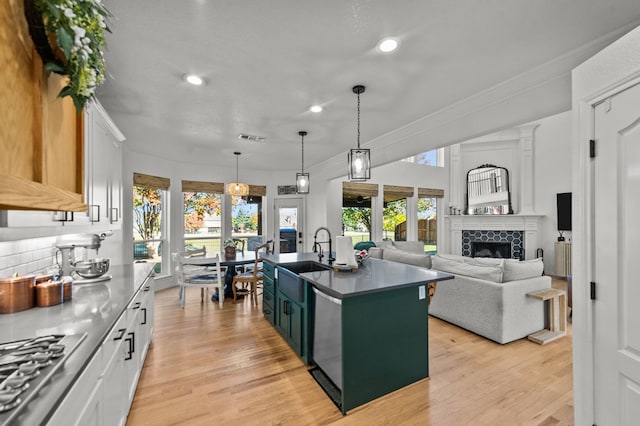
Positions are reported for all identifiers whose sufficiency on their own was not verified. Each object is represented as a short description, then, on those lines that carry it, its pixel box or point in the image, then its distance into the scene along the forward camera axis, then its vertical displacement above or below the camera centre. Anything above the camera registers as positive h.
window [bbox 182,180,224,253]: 6.20 +0.00
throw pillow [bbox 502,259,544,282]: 3.24 -0.66
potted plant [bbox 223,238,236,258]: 4.88 -0.62
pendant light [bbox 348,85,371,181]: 2.95 +0.52
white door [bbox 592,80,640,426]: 1.35 -0.23
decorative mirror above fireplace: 7.34 +0.60
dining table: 4.28 -0.74
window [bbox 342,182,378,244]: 7.28 -0.04
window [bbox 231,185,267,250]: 6.77 -0.07
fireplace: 7.32 -0.95
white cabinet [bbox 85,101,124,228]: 2.18 +0.42
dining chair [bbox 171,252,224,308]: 4.26 -0.99
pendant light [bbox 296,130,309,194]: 4.30 +0.47
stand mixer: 2.31 -0.41
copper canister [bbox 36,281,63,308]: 1.69 -0.47
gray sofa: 3.12 -0.98
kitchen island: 2.12 -0.96
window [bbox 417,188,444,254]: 7.94 -0.19
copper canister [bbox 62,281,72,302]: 1.81 -0.49
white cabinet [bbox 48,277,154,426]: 1.05 -0.81
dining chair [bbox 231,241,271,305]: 4.57 -1.05
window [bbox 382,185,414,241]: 7.65 -0.09
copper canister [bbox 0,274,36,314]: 1.58 -0.45
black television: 6.30 +0.05
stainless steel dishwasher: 2.19 -1.02
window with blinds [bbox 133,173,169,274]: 5.27 -0.07
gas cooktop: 0.81 -0.52
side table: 3.24 -1.22
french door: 7.10 -0.25
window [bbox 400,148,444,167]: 7.81 +1.53
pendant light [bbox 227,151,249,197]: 5.07 +0.45
